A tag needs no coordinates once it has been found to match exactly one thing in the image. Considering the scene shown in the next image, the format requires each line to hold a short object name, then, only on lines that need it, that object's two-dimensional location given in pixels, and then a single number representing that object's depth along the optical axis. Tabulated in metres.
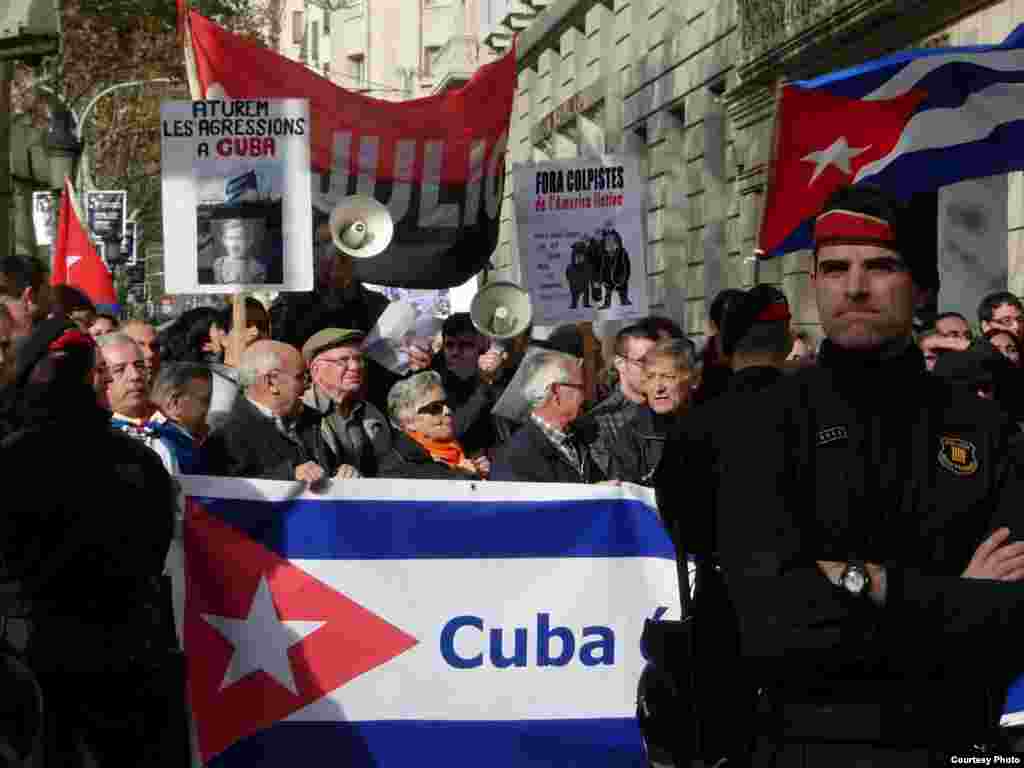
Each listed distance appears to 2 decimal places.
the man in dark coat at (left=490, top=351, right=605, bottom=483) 7.98
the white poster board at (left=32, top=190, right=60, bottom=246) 28.59
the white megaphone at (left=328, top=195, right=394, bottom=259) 11.74
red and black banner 12.31
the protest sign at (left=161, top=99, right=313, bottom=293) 10.08
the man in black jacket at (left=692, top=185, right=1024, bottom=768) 3.45
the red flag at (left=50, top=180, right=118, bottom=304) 15.59
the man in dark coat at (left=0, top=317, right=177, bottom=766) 5.60
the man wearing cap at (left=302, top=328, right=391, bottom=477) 8.54
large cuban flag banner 6.84
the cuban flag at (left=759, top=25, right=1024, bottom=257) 8.27
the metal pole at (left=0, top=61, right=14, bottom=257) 8.84
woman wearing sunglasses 8.21
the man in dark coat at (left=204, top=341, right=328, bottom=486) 7.69
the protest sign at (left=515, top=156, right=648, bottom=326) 11.38
